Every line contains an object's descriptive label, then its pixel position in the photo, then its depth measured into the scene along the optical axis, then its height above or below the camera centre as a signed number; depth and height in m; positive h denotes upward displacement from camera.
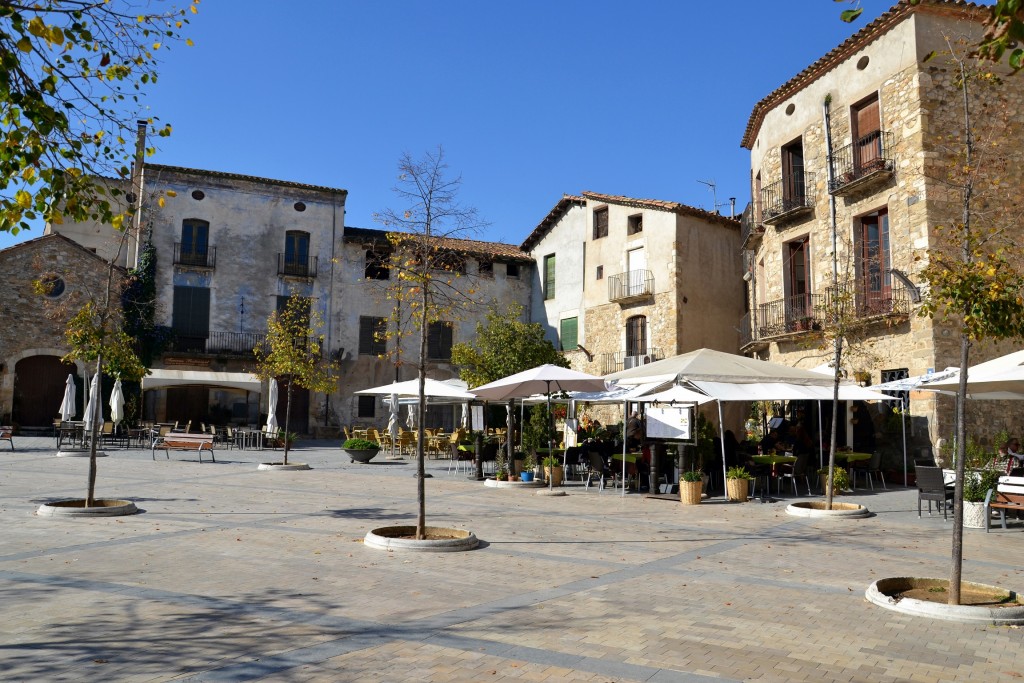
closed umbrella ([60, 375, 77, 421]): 22.69 +0.60
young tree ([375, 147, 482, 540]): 9.19 +1.89
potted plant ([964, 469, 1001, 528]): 10.28 -0.72
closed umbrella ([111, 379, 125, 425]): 22.75 +0.62
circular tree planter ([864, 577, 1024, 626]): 5.64 -1.24
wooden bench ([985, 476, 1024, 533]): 10.09 -0.75
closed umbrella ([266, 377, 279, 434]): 24.83 +0.62
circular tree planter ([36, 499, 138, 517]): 9.83 -1.06
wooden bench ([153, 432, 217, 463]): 19.81 -0.39
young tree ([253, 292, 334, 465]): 20.38 +1.79
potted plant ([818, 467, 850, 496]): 13.63 -0.76
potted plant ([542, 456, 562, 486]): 15.05 -0.74
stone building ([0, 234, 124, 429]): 28.91 +3.50
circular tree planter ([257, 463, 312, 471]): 17.91 -0.88
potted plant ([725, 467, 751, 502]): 13.23 -0.84
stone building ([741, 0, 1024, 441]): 16.50 +5.68
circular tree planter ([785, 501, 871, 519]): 11.10 -1.08
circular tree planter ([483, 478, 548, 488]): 15.33 -1.04
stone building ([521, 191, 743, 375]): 27.58 +5.54
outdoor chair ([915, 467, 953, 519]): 10.78 -0.68
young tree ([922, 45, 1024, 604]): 6.23 +1.25
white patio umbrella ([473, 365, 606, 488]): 14.38 +0.89
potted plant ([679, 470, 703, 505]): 12.79 -0.88
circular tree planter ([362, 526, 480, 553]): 8.13 -1.16
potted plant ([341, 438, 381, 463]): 20.77 -0.53
